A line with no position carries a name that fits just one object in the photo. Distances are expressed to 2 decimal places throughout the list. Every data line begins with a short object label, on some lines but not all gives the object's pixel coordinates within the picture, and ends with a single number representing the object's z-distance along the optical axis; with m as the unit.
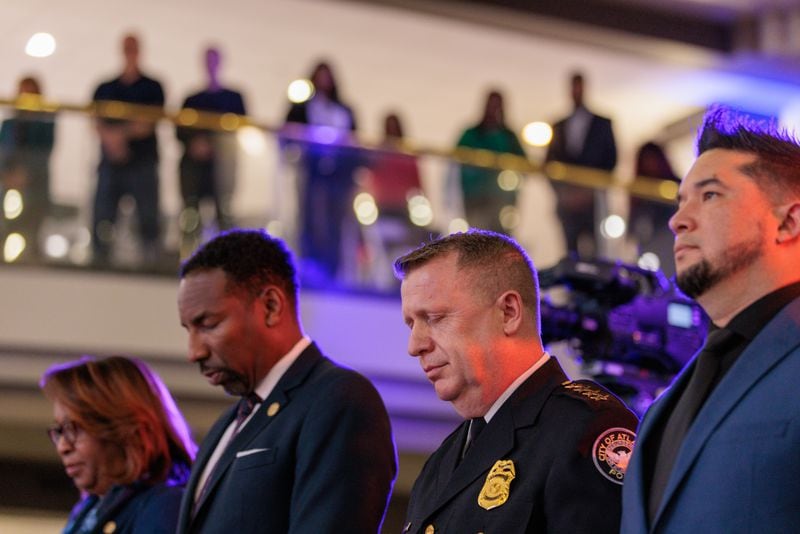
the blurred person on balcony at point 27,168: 13.50
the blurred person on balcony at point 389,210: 14.05
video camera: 6.80
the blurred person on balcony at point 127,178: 13.64
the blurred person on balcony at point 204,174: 13.72
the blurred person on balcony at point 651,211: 12.50
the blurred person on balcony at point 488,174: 14.77
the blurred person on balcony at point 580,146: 15.12
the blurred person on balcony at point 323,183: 13.89
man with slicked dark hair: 3.54
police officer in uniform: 4.13
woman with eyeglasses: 6.02
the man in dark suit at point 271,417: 5.15
